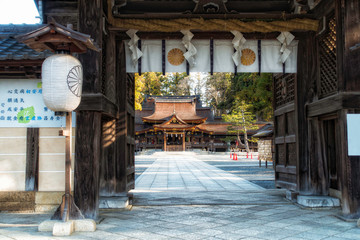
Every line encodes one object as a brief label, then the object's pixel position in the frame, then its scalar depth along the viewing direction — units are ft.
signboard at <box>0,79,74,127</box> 19.67
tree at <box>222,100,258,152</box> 114.31
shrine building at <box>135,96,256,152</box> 142.41
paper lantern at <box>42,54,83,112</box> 14.29
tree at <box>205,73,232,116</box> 189.98
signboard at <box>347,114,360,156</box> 16.81
